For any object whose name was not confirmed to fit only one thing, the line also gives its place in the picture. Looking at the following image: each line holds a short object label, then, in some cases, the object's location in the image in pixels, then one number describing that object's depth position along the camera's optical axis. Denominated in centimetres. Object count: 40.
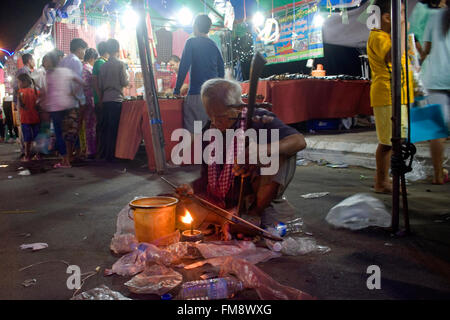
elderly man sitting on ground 269
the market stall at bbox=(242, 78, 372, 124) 816
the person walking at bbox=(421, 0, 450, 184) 340
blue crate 932
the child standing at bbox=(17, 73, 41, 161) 814
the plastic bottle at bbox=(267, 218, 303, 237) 291
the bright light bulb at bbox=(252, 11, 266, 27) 1139
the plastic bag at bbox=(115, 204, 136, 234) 309
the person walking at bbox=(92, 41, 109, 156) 757
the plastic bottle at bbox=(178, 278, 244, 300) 196
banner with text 1023
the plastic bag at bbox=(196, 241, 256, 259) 254
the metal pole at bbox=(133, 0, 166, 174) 526
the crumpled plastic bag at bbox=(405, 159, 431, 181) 493
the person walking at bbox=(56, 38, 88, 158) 741
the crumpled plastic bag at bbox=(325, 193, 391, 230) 305
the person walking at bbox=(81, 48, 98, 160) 784
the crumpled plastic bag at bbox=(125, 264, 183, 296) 209
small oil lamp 284
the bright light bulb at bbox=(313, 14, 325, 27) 998
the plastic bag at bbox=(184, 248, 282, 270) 244
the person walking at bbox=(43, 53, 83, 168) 723
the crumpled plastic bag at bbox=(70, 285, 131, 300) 200
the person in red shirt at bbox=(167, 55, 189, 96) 1000
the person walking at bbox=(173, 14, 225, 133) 578
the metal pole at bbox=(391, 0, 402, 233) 262
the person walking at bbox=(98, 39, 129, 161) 721
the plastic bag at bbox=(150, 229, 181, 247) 266
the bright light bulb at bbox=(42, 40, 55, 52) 1256
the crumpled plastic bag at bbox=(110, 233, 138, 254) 276
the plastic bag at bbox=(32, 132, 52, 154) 881
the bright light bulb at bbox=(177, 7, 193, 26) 1173
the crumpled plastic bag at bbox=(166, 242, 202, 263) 255
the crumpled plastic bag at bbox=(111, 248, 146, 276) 235
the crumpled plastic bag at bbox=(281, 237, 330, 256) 258
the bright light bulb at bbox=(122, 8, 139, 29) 1090
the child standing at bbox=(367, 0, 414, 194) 375
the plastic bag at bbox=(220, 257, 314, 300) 191
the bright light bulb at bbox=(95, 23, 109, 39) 1118
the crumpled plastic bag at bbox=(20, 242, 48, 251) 290
